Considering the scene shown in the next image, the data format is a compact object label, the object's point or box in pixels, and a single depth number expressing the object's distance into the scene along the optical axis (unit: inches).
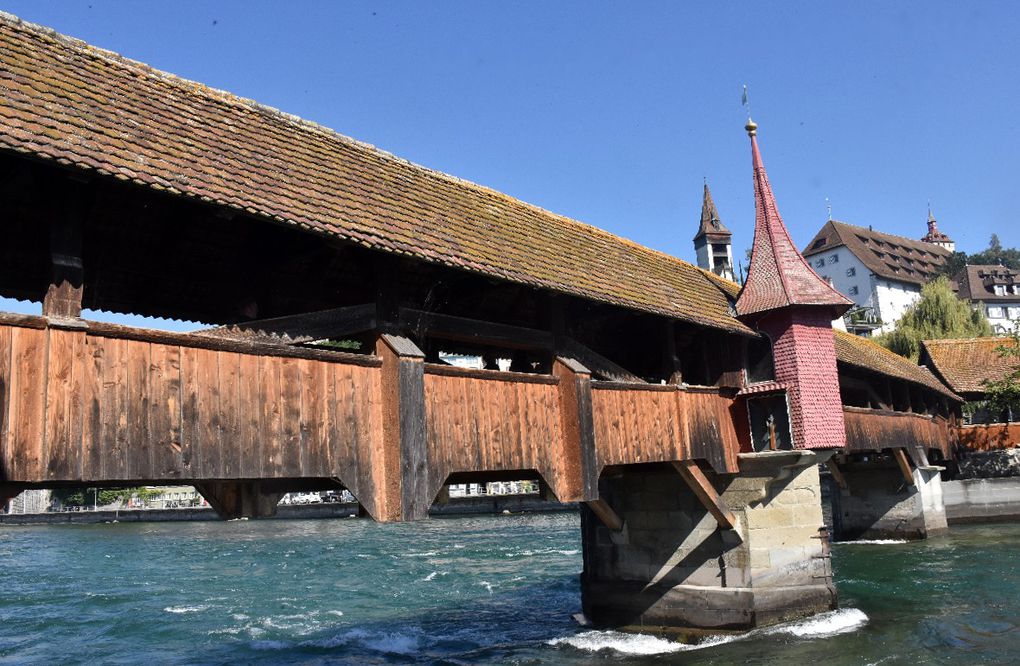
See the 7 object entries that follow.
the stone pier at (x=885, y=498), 900.0
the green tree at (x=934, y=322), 1592.0
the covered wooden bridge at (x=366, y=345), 203.6
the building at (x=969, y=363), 1193.4
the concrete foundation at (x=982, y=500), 1029.8
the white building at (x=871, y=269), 2337.6
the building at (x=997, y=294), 2468.0
